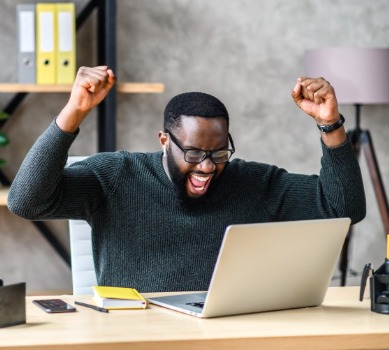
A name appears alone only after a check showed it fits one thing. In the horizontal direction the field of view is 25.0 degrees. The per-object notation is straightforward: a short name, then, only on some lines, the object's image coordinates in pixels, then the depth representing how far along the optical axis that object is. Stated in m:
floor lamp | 3.93
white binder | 3.76
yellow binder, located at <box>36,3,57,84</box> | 3.73
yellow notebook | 1.90
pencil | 1.88
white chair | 2.47
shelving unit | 3.74
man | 2.22
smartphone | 1.87
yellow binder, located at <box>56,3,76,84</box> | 3.74
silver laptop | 1.76
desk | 1.62
